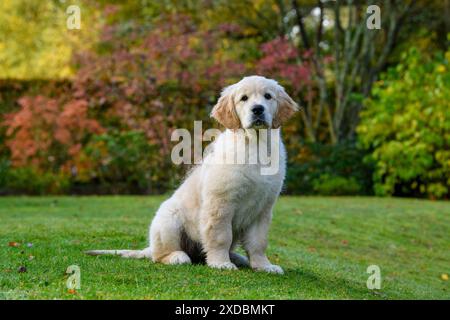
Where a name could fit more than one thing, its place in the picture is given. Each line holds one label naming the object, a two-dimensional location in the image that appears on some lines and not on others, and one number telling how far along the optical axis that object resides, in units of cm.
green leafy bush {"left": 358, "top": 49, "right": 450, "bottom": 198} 1527
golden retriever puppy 600
